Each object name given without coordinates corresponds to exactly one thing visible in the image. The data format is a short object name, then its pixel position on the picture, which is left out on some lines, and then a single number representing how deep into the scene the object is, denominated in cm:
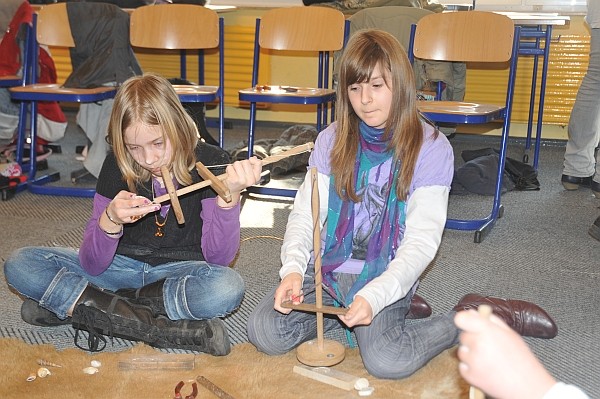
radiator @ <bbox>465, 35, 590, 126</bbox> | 344
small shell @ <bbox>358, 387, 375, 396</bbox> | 128
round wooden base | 135
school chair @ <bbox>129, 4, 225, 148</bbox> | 280
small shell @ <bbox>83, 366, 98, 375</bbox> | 136
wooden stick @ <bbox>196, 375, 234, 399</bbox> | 125
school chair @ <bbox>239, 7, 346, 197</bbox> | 262
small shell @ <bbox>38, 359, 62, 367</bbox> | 139
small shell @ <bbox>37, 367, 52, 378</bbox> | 134
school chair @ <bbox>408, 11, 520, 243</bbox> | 224
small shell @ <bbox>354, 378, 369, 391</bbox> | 130
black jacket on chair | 269
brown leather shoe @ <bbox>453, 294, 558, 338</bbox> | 150
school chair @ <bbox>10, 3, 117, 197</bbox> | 253
